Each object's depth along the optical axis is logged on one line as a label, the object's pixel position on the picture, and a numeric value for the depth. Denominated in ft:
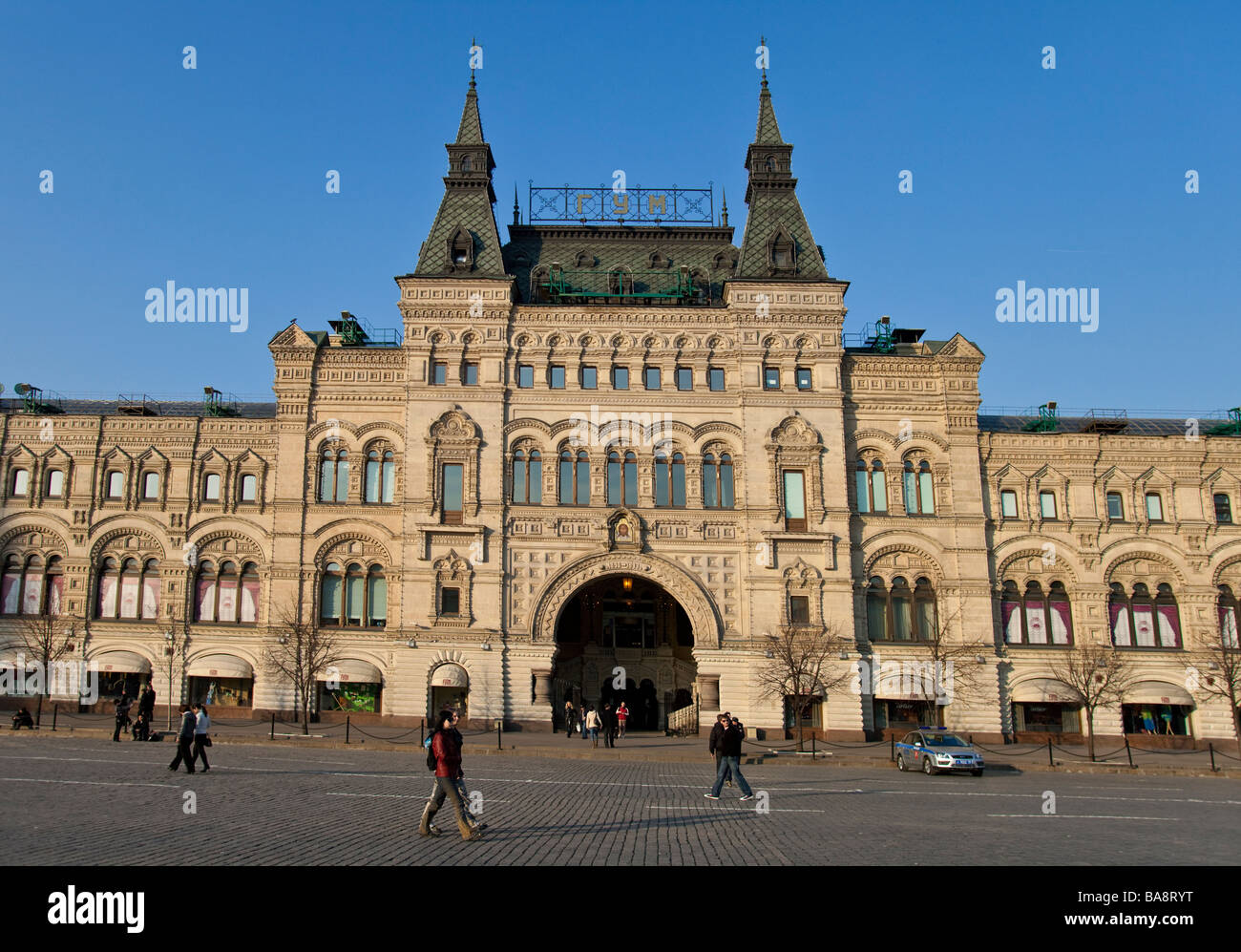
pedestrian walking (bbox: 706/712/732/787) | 74.67
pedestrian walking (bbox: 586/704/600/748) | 126.21
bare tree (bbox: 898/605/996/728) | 138.10
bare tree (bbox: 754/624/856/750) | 132.16
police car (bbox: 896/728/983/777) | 97.96
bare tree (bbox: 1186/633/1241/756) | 135.95
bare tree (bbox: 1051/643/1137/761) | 133.59
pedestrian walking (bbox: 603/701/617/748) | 118.42
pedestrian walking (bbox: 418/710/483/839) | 50.03
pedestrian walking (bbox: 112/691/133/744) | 107.34
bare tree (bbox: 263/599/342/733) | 131.44
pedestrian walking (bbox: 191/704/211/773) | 77.15
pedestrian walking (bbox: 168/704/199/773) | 75.36
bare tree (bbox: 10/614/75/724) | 140.46
